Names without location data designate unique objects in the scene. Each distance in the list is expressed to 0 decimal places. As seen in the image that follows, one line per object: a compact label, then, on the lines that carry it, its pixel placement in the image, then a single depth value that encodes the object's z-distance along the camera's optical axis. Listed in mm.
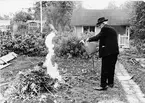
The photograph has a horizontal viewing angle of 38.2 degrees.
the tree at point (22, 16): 36625
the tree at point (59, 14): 29672
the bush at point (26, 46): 11422
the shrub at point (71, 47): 9859
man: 4938
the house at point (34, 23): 31781
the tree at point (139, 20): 13305
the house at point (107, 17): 21106
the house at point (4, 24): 27131
